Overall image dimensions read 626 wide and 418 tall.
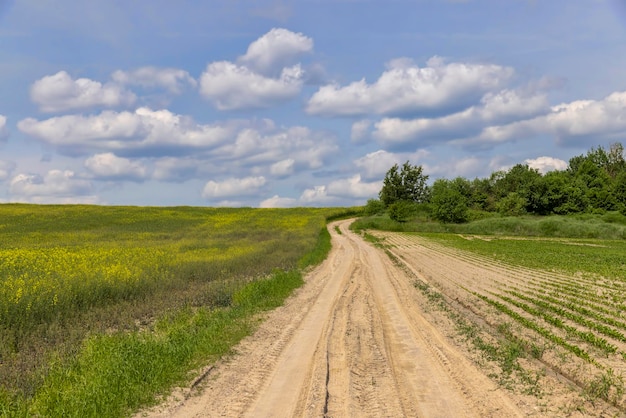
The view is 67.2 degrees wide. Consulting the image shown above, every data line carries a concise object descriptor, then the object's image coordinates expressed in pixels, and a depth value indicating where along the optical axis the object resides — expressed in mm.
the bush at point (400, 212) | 78875
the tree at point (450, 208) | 74750
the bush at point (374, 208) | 100938
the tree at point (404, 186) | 102500
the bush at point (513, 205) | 86875
